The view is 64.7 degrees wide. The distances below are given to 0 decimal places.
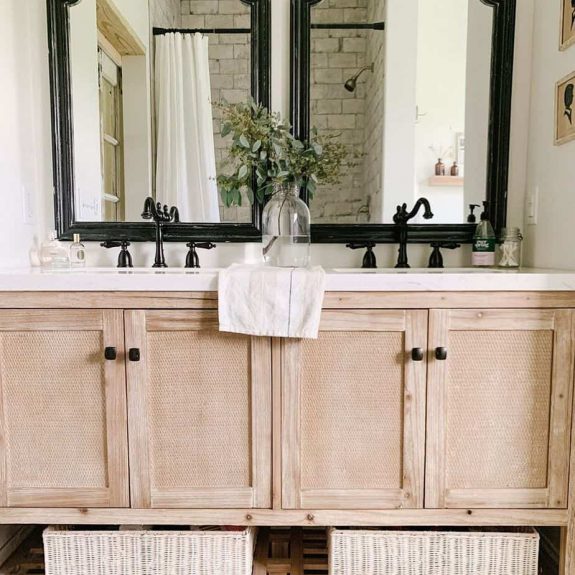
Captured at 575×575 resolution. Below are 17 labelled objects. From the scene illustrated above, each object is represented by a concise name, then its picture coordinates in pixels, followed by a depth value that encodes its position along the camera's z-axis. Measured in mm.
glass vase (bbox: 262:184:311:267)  1578
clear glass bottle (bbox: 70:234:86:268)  1696
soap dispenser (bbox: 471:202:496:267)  1675
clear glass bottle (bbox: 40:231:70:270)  1635
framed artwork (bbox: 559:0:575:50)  1431
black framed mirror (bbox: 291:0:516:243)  1697
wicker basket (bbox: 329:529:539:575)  1308
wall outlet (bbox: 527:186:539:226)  1645
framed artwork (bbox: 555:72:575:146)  1421
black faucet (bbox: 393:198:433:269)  1718
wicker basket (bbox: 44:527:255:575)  1324
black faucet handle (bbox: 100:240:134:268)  1752
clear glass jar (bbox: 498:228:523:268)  1658
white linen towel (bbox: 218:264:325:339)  1210
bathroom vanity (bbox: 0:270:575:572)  1245
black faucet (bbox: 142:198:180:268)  1690
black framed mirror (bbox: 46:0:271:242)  1718
